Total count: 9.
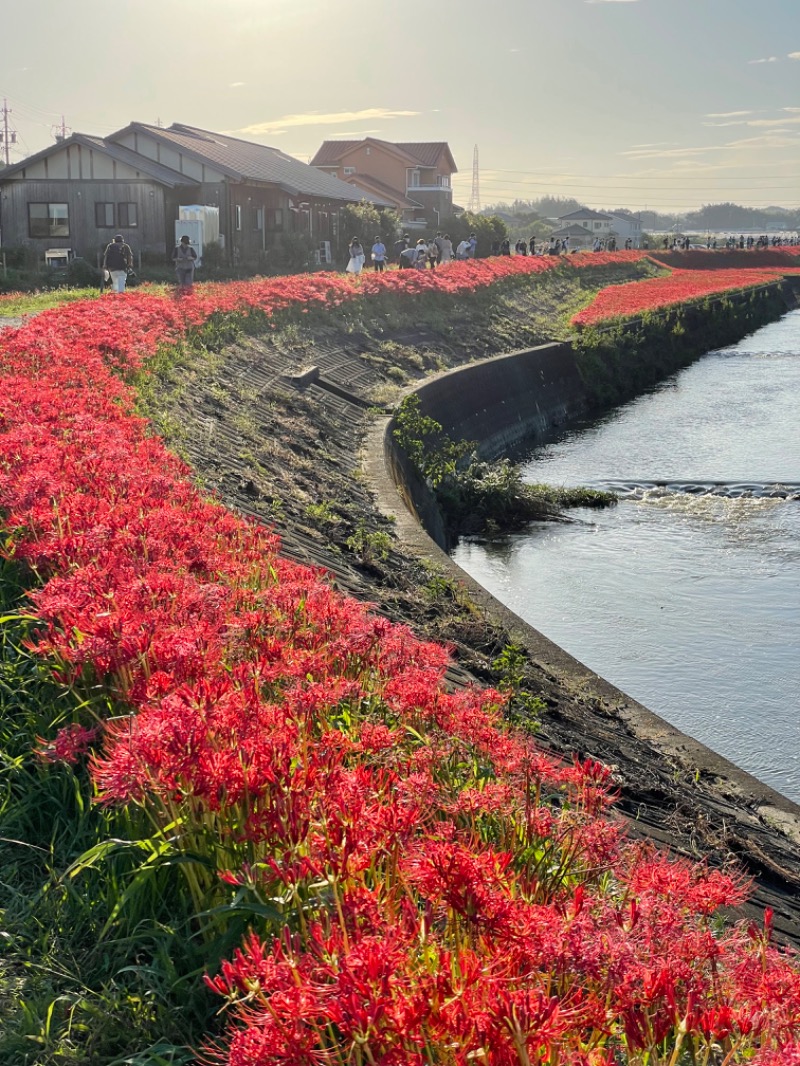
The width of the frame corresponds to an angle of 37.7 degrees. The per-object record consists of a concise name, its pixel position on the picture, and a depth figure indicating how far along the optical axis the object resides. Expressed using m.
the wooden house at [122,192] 39.00
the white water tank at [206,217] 37.44
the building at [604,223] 132.88
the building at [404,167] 77.94
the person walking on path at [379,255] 39.88
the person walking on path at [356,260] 37.84
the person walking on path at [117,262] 24.89
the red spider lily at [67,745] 3.61
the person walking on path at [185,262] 25.83
